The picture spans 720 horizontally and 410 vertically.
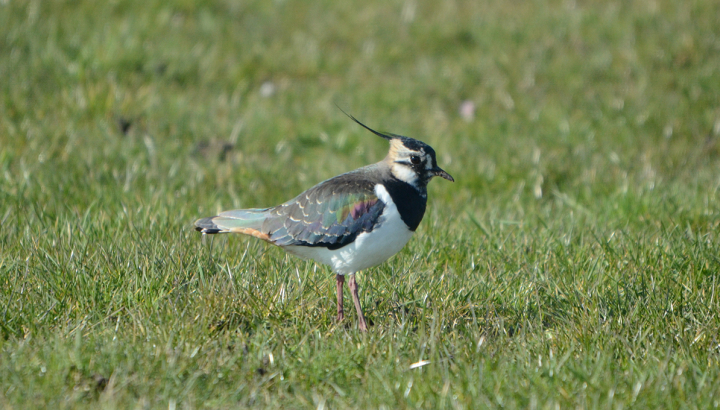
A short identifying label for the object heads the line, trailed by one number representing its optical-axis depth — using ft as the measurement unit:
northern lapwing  25.58
